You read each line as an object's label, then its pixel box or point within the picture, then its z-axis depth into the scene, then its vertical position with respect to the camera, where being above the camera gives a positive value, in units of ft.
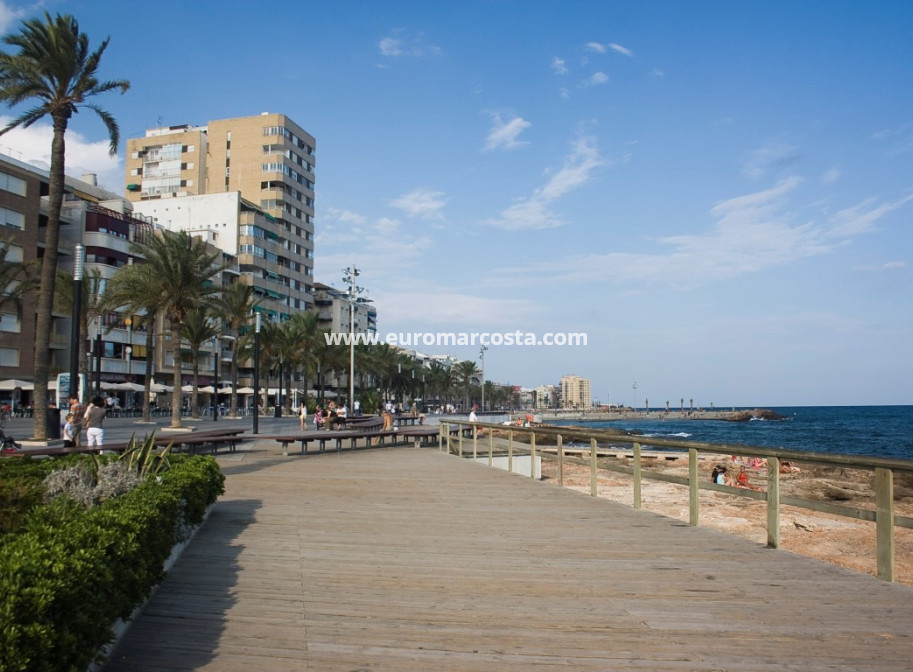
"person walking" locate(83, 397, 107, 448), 52.03 -2.28
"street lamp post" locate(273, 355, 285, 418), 191.61 -4.17
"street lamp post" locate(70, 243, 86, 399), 56.44 +5.77
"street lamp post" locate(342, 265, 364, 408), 159.01 +23.09
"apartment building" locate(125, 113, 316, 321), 283.18 +87.44
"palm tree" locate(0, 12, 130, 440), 71.56 +30.29
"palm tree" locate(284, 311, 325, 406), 205.16 +14.47
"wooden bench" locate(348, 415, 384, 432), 101.09 -4.70
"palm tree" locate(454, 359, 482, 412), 388.37 +11.16
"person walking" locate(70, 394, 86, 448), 55.21 -1.85
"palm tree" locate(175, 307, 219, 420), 143.74 +12.00
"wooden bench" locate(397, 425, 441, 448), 83.61 -4.76
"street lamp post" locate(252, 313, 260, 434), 87.75 +3.32
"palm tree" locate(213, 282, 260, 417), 166.40 +19.18
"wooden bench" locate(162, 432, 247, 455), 55.77 -4.20
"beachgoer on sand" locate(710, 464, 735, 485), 68.94 -7.66
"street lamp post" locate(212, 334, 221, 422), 163.25 -4.01
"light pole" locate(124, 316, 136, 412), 208.64 +10.17
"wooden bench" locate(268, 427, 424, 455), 63.79 -4.33
